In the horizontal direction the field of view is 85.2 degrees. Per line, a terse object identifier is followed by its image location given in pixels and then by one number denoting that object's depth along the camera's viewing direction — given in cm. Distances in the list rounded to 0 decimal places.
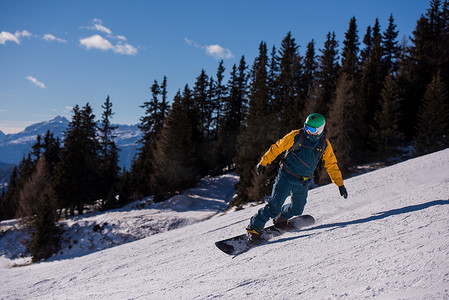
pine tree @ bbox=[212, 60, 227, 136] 5009
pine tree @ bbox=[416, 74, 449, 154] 2541
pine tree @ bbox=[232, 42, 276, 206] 2545
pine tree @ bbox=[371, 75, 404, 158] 2720
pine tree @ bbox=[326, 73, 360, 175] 2302
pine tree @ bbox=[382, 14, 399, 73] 4755
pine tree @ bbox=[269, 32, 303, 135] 4000
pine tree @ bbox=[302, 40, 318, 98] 4262
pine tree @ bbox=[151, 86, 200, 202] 3061
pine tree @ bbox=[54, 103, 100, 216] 3058
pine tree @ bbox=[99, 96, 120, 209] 3544
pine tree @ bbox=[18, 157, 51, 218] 2817
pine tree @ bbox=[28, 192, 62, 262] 1983
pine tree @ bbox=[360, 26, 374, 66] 5016
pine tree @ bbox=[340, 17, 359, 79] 4553
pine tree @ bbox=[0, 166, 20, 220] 3917
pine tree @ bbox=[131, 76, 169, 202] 3434
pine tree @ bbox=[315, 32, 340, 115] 3884
